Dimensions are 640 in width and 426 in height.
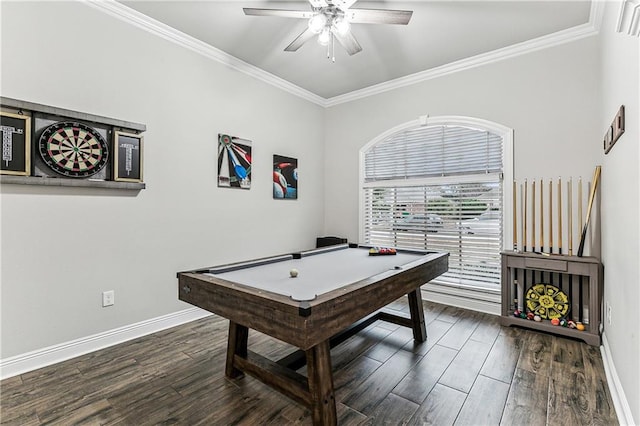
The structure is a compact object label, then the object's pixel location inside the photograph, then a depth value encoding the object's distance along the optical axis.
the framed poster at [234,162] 3.51
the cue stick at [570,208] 2.96
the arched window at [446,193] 3.48
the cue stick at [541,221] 3.03
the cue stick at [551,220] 2.97
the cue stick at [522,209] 3.24
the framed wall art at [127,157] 2.64
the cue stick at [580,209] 2.87
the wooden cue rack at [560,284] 2.60
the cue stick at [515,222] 3.20
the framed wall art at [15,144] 2.12
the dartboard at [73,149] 2.30
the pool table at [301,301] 1.39
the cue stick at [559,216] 2.90
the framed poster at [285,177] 4.18
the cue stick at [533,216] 3.10
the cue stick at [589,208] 2.72
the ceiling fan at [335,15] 2.19
